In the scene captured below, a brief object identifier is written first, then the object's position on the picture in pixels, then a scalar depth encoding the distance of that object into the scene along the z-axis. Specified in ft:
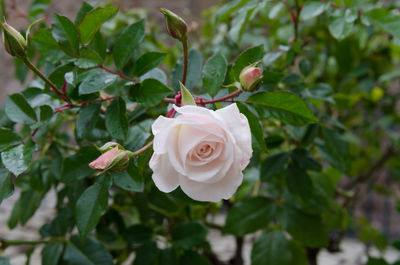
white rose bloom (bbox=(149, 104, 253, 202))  0.89
